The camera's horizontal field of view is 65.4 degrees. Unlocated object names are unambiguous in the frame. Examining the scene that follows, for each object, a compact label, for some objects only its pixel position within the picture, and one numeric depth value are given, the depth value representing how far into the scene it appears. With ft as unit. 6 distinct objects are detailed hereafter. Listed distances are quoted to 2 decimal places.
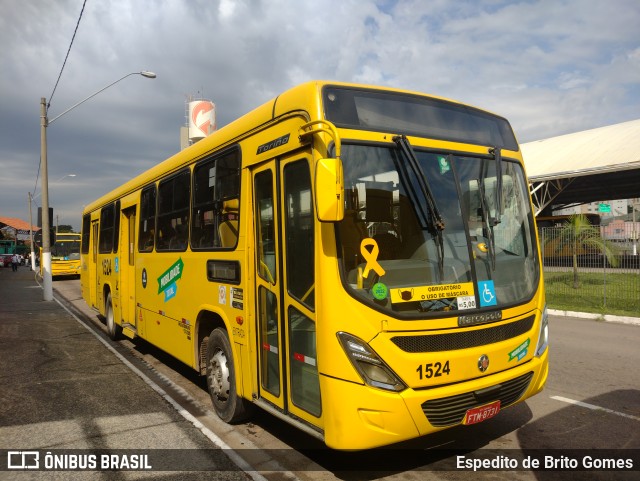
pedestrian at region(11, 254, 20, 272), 148.36
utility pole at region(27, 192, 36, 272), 156.70
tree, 50.37
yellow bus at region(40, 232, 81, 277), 99.19
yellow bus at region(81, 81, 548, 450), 11.12
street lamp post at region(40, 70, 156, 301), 61.21
